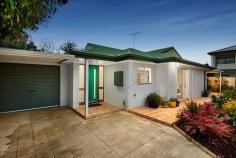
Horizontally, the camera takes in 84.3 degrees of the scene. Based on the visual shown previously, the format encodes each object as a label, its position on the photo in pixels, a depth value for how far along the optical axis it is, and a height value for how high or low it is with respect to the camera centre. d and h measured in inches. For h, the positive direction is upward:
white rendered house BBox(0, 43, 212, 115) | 260.5 -2.6
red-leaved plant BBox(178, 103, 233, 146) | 155.0 -58.5
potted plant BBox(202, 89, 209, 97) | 449.1 -49.6
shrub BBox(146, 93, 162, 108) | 289.5 -47.7
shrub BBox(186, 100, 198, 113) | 198.9 -44.1
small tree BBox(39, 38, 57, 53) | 795.6 +207.4
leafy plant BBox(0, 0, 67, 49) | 106.5 +70.0
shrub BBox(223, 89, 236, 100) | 292.4 -35.0
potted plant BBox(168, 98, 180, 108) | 293.7 -54.6
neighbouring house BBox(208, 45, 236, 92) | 559.8 +74.7
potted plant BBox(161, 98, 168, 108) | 300.0 -56.7
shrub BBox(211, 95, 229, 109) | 268.1 -46.2
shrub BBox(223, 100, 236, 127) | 196.2 -54.0
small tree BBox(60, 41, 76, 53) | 854.5 +222.5
